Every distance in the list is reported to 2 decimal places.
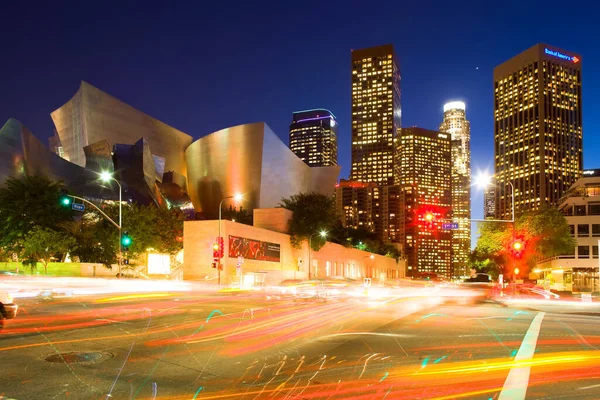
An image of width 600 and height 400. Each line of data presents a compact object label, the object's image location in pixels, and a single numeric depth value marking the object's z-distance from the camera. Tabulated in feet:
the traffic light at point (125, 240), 112.16
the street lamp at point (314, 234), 228.20
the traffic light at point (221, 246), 142.41
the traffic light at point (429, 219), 106.40
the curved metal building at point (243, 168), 269.03
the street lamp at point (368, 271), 346.19
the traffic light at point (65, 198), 97.32
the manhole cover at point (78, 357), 30.71
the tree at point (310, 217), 230.68
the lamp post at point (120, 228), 116.31
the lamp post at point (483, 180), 123.87
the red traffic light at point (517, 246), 108.43
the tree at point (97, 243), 166.36
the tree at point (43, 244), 153.07
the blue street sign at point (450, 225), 105.84
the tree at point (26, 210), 159.43
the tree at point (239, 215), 261.24
